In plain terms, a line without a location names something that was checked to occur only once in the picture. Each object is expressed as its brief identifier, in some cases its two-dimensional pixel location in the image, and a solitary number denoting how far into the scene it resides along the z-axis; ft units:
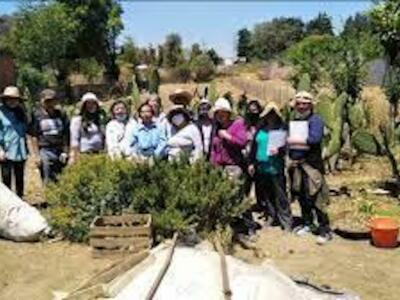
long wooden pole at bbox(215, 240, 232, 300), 17.35
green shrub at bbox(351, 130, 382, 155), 40.16
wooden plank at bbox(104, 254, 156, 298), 18.76
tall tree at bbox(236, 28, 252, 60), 247.58
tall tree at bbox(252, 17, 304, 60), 252.13
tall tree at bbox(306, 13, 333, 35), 252.19
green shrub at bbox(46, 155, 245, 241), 27.32
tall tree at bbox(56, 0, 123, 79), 159.53
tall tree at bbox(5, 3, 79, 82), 140.67
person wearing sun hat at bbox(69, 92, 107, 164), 30.43
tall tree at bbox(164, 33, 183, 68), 153.71
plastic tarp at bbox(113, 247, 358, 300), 17.67
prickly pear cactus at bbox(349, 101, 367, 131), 47.70
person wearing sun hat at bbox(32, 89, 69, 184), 31.30
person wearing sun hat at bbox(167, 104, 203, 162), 28.43
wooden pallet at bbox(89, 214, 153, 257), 26.61
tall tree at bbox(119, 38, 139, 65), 159.15
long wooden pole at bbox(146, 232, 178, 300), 17.54
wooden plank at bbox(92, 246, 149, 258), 26.68
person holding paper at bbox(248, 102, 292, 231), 29.43
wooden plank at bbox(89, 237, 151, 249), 26.71
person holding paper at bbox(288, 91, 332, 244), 28.78
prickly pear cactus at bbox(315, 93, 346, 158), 42.78
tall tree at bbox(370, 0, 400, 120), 45.14
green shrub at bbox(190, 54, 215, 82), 149.44
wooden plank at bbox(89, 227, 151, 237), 26.58
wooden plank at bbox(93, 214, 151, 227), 27.37
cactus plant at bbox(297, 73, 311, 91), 44.94
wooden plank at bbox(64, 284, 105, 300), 18.98
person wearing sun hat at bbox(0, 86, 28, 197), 31.65
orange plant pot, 28.66
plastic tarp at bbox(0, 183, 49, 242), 29.37
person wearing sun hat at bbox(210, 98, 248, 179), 28.35
